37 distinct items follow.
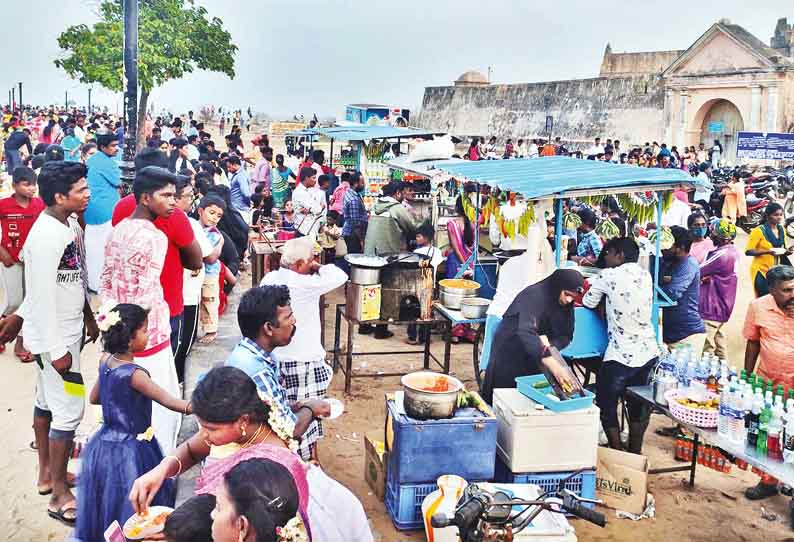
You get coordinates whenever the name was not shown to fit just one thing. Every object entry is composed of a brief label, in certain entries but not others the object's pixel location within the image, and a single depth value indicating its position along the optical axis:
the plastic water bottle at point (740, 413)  4.48
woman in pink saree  2.77
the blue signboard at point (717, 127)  28.89
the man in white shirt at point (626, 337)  5.55
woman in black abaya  5.18
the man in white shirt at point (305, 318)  4.98
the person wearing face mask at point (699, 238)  8.26
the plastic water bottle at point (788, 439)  4.18
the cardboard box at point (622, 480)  5.02
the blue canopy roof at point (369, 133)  12.29
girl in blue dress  3.48
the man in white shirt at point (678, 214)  11.74
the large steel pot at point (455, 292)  7.18
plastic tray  4.78
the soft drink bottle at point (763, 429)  4.35
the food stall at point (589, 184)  6.02
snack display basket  4.77
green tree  17.83
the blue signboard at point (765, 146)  21.61
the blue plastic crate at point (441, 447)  4.60
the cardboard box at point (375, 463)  5.12
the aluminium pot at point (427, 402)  4.62
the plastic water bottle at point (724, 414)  4.55
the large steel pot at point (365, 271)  6.82
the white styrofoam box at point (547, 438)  4.75
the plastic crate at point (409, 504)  4.67
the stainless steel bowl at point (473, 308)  6.86
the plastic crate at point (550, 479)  4.80
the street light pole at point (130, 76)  6.74
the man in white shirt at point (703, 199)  16.47
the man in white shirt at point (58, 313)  4.21
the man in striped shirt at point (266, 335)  3.50
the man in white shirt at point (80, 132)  18.59
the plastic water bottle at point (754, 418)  4.40
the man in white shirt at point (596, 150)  23.04
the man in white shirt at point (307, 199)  10.20
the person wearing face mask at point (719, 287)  7.42
